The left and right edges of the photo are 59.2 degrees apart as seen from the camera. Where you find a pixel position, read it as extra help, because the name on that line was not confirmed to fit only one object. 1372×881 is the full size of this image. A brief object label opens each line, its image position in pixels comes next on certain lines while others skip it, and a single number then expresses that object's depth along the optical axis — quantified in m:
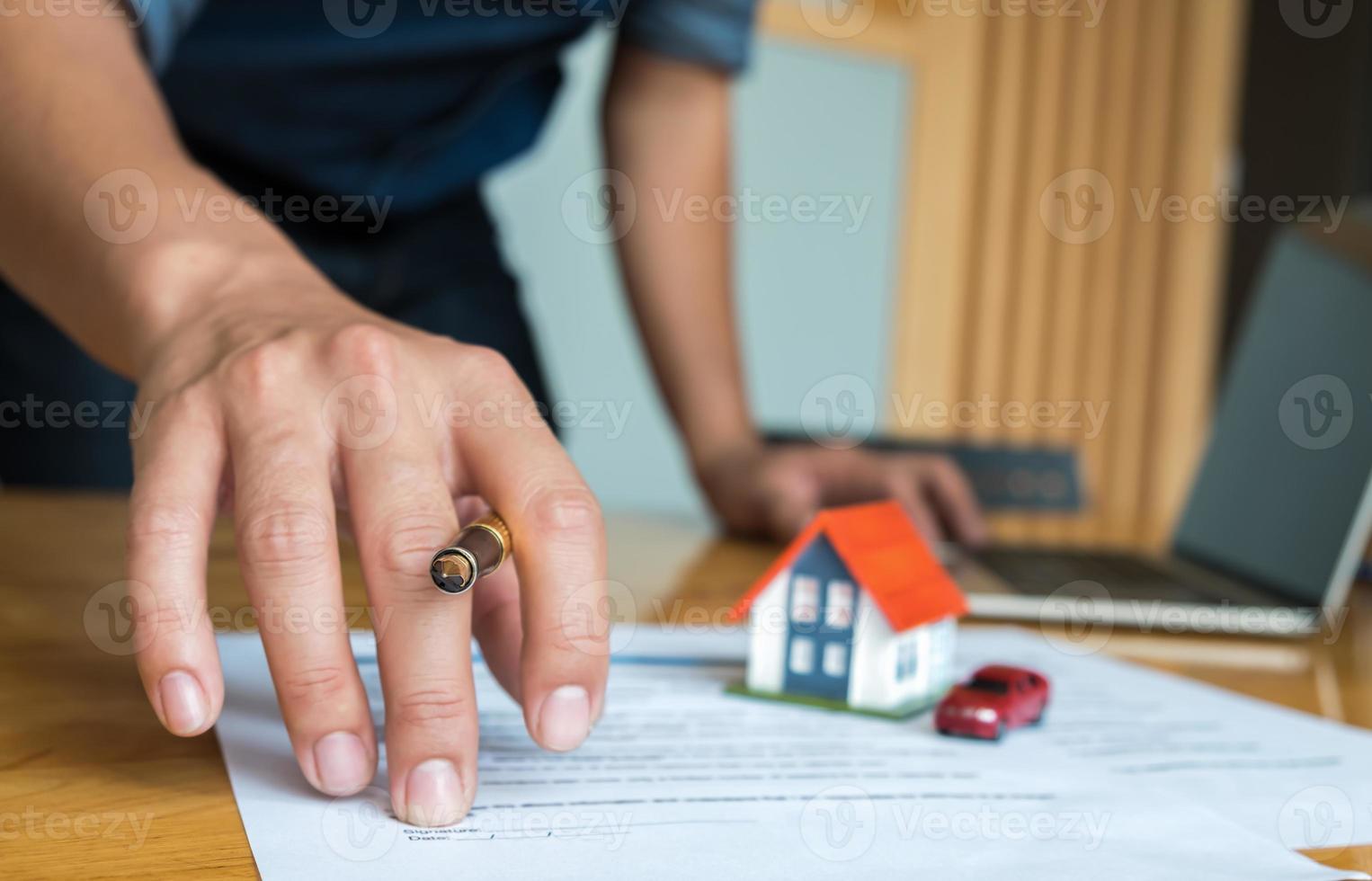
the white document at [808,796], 0.33
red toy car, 0.46
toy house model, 0.50
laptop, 0.71
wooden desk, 0.32
